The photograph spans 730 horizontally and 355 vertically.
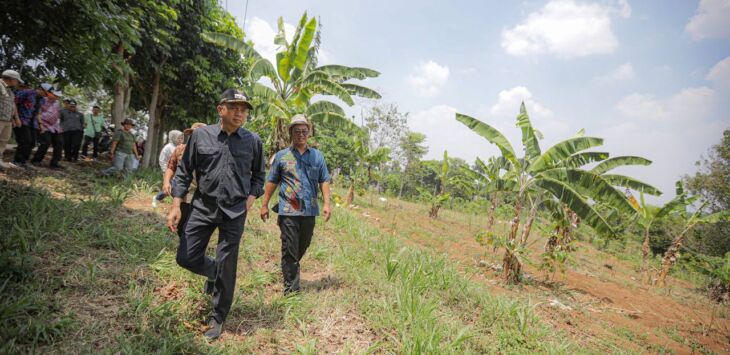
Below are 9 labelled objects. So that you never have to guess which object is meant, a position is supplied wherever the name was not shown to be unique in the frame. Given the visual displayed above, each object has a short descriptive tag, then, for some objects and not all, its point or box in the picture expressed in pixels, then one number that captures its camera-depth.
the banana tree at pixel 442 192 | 13.65
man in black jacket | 2.66
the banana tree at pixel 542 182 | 5.68
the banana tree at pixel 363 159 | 12.86
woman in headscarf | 5.35
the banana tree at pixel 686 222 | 10.10
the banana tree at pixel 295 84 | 8.02
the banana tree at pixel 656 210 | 10.45
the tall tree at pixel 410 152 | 24.51
